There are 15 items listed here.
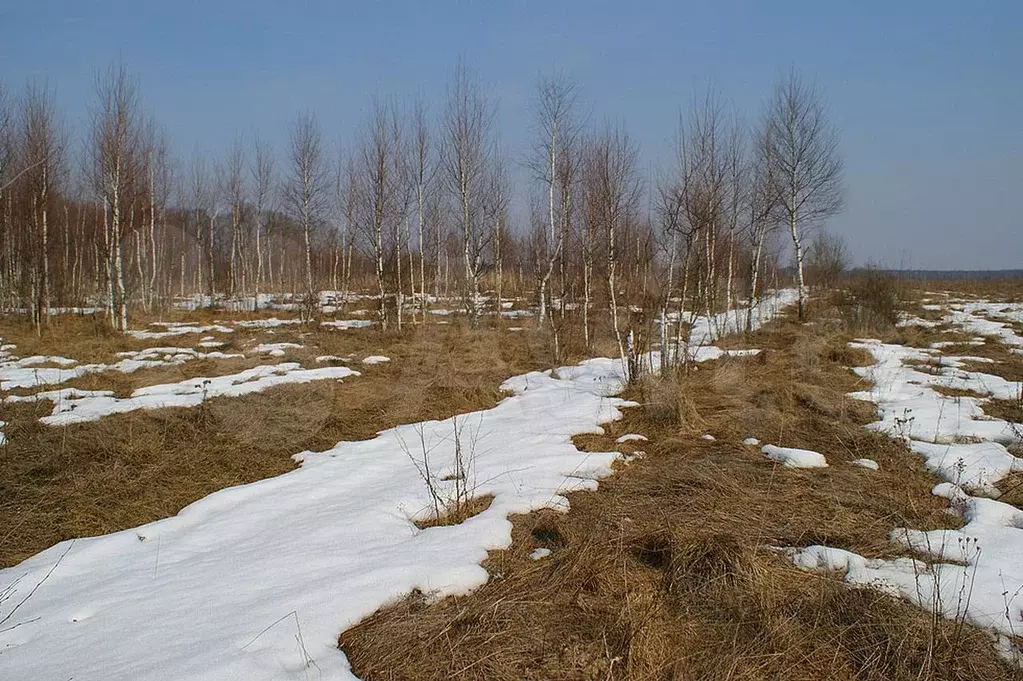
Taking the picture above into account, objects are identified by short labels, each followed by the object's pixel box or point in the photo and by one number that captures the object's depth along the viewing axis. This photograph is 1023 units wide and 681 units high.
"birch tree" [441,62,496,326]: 17.03
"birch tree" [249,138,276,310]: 23.97
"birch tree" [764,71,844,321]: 16.52
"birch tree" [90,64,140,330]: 15.80
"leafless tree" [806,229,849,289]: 29.38
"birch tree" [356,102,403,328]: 17.19
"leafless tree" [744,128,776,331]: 16.11
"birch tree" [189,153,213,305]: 26.09
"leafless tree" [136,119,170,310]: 19.43
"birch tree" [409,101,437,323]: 18.59
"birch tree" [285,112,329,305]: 19.28
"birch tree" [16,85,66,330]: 15.59
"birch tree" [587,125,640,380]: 9.32
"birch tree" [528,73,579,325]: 13.33
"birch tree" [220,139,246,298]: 24.22
